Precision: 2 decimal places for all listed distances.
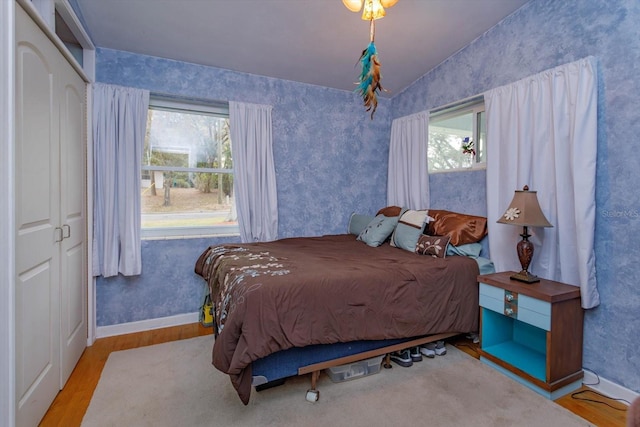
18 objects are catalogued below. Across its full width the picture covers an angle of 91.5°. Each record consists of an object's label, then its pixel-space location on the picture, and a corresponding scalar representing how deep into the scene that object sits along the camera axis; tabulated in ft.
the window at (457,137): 9.87
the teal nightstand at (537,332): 6.26
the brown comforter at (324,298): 5.45
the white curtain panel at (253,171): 10.46
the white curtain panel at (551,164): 6.53
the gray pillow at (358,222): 11.69
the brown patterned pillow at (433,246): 8.48
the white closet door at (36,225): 4.70
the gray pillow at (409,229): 9.43
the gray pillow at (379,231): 10.23
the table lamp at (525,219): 6.89
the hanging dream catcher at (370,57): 6.31
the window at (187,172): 10.05
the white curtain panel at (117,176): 8.80
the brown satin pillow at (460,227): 8.94
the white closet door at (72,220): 6.52
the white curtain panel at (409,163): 11.23
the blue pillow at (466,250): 8.75
